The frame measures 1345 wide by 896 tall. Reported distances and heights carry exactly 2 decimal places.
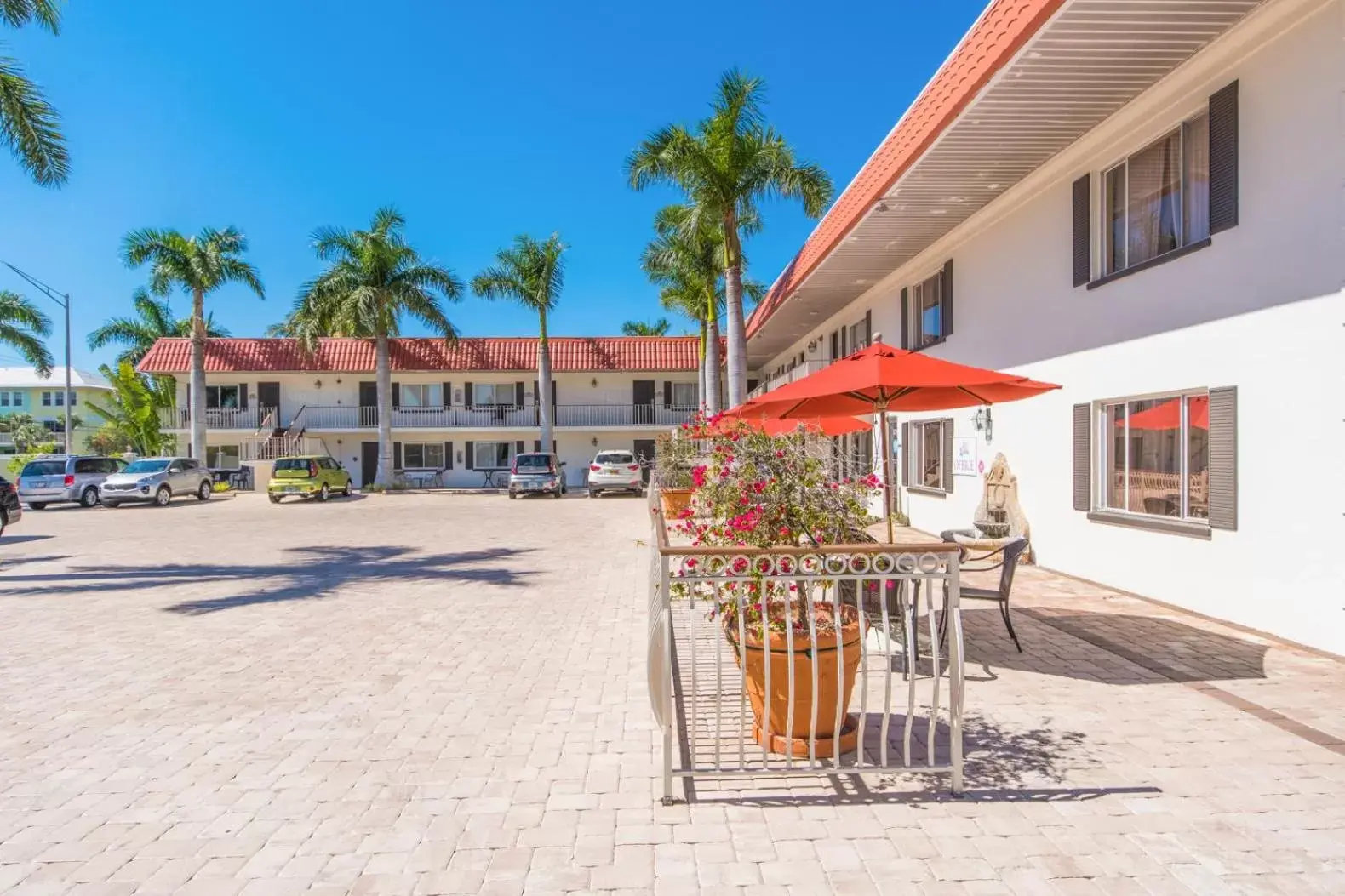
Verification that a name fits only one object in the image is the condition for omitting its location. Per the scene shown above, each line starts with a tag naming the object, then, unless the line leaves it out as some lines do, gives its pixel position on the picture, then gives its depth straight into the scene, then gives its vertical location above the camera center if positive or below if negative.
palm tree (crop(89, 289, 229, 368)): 37.47 +6.25
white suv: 27.41 -0.81
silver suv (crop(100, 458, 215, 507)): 24.77 -1.04
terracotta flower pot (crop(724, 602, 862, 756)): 4.02 -1.25
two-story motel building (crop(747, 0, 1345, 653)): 6.23 +1.91
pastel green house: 65.62 +4.88
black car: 14.95 -1.08
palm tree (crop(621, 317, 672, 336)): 52.47 +8.59
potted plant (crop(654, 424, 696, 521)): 16.36 -0.57
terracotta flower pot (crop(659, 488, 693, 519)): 16.20 -1.05
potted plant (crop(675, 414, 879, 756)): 3.98 -0.74
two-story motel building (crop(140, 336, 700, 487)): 33.53 +2.41
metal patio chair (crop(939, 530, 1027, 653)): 6.11 -1.04
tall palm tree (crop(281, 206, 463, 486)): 28.88 +6.09
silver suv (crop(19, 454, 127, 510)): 24.78 -0.98
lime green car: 26.00 -0.97
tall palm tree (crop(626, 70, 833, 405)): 18.73 +7.19
